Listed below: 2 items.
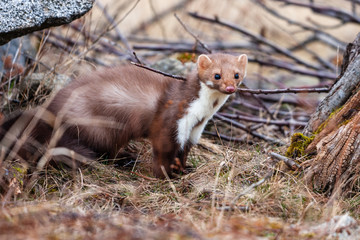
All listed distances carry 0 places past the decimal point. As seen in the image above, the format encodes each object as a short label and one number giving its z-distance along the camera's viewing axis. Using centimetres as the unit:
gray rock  736
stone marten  822
